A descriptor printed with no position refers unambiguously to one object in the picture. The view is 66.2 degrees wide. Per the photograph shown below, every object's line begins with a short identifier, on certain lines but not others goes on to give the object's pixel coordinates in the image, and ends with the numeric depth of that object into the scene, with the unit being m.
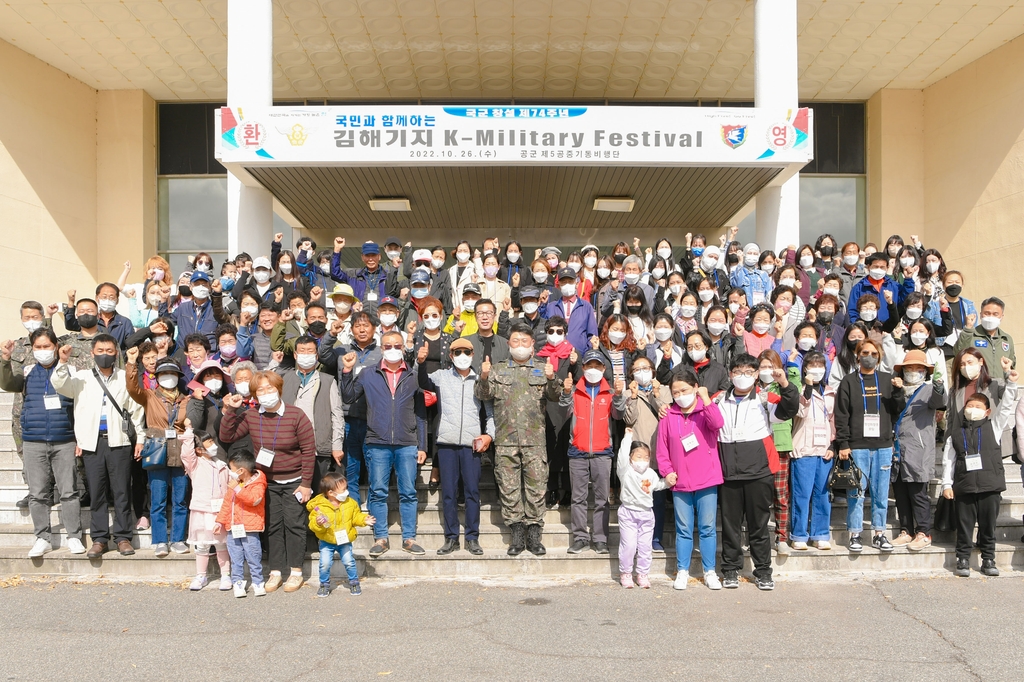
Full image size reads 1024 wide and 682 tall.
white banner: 12.34
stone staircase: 6.98
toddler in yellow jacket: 6.40
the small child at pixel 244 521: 6.48
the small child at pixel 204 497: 6.67
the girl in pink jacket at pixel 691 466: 6.71
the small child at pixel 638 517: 6.69
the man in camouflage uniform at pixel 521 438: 7.09
